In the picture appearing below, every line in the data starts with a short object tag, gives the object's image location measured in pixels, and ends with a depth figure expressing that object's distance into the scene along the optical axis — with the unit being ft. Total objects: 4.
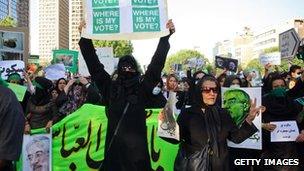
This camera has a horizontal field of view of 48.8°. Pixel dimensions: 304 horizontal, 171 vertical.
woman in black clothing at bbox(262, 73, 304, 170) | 12.13
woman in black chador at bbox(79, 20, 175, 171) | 8.35
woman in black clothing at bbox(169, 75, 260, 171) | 8.91
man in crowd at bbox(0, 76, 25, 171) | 6.35
